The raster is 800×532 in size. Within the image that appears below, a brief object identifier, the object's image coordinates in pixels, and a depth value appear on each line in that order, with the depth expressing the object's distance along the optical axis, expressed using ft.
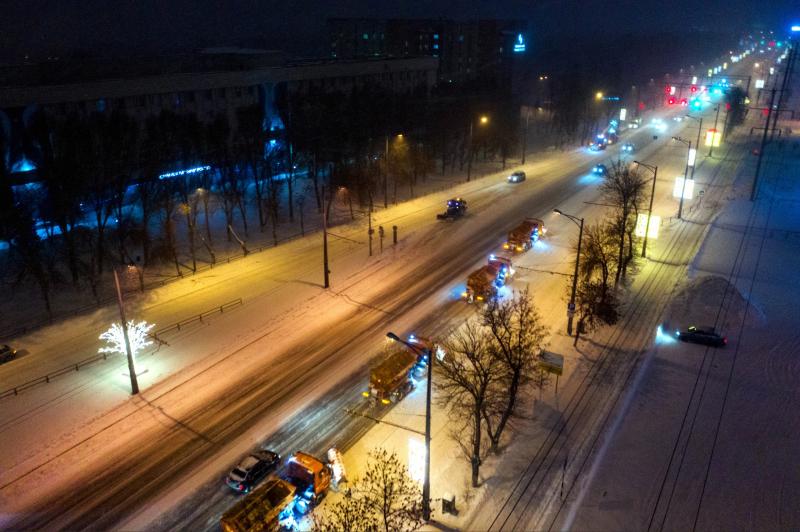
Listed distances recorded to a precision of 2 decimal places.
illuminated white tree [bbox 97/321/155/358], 104.68
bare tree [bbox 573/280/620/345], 112.16
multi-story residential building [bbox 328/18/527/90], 447.01
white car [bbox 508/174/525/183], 231.30
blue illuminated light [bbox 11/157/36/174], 154.41
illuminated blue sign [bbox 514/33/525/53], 461.04
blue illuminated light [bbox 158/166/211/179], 155.74
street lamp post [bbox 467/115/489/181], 237.86
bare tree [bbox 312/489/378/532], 59.98
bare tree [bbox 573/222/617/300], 119.55
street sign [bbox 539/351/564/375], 90.43
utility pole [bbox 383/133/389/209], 193.49
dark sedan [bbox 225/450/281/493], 73.61
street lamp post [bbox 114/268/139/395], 89.96
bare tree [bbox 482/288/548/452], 76.43
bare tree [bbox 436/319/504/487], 74.49
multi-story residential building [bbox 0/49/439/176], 156.97
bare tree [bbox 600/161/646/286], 129.18
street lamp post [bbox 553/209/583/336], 110.11
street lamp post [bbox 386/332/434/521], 67.56
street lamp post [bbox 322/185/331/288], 128.57
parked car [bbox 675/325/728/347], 108.68
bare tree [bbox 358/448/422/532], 67.41
